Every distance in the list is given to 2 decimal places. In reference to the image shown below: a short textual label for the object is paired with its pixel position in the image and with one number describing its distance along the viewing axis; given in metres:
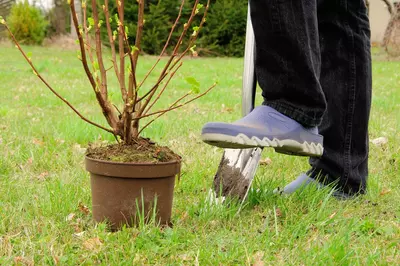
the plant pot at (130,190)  1.88
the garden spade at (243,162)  2.29
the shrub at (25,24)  20.20
